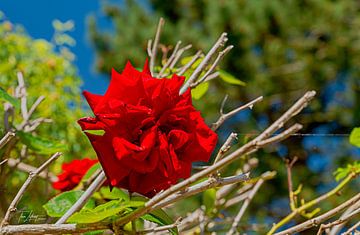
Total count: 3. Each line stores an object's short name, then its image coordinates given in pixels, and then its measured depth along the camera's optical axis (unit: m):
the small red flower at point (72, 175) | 1.04
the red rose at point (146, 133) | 0.72
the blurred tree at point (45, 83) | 1.64
